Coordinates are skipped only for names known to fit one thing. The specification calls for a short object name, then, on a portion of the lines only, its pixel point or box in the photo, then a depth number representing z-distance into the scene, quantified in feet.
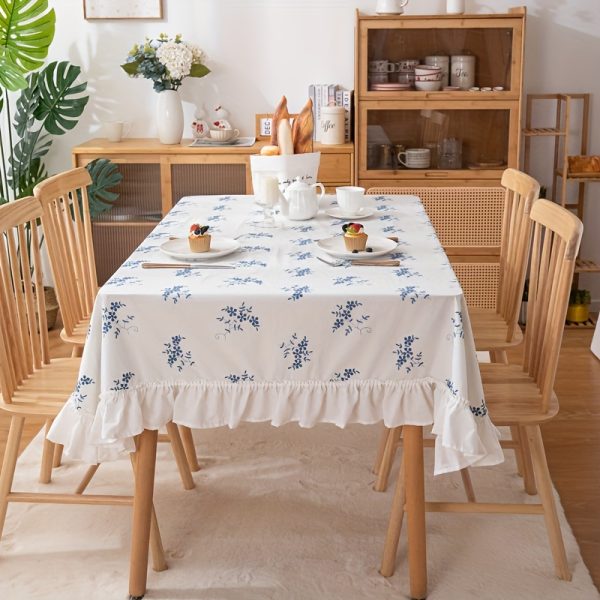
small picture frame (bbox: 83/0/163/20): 14.65
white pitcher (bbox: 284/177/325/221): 9.29
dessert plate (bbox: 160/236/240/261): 7.71
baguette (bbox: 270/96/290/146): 10.16
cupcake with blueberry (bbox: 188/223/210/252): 7.84
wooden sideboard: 13.99
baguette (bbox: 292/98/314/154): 9.95
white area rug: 7.67
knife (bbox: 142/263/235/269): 7.52
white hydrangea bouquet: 13.93
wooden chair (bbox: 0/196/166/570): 7.67
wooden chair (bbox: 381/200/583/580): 7.32
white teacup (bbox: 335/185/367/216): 9.49
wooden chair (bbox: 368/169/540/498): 9.18
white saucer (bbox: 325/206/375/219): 9.50
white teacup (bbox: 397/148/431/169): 14.17
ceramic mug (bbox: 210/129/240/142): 14.33
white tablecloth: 6.79
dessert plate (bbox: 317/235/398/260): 7.71
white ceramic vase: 14.29
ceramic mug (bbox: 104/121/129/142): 14.58
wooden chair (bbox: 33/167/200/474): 9.12
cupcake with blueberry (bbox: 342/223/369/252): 7.82
